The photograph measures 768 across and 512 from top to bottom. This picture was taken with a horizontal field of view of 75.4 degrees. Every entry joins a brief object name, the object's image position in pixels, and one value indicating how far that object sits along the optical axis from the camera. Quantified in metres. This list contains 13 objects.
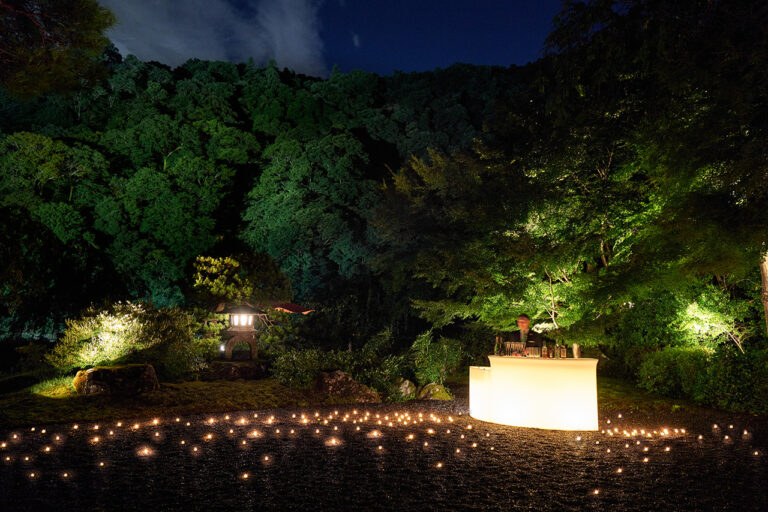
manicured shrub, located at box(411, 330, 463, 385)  10.77
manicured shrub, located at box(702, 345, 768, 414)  7.88
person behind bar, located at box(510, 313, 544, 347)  7.36
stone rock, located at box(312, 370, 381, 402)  9.46
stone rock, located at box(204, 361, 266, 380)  10.27
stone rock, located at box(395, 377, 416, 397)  9.97
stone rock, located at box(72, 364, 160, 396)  7.90
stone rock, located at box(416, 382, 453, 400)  9.96
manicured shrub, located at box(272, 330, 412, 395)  9.81
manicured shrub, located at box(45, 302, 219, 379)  8.98
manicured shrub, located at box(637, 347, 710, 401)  8.87
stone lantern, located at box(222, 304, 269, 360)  11.59
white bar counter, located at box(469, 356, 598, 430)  6.32
